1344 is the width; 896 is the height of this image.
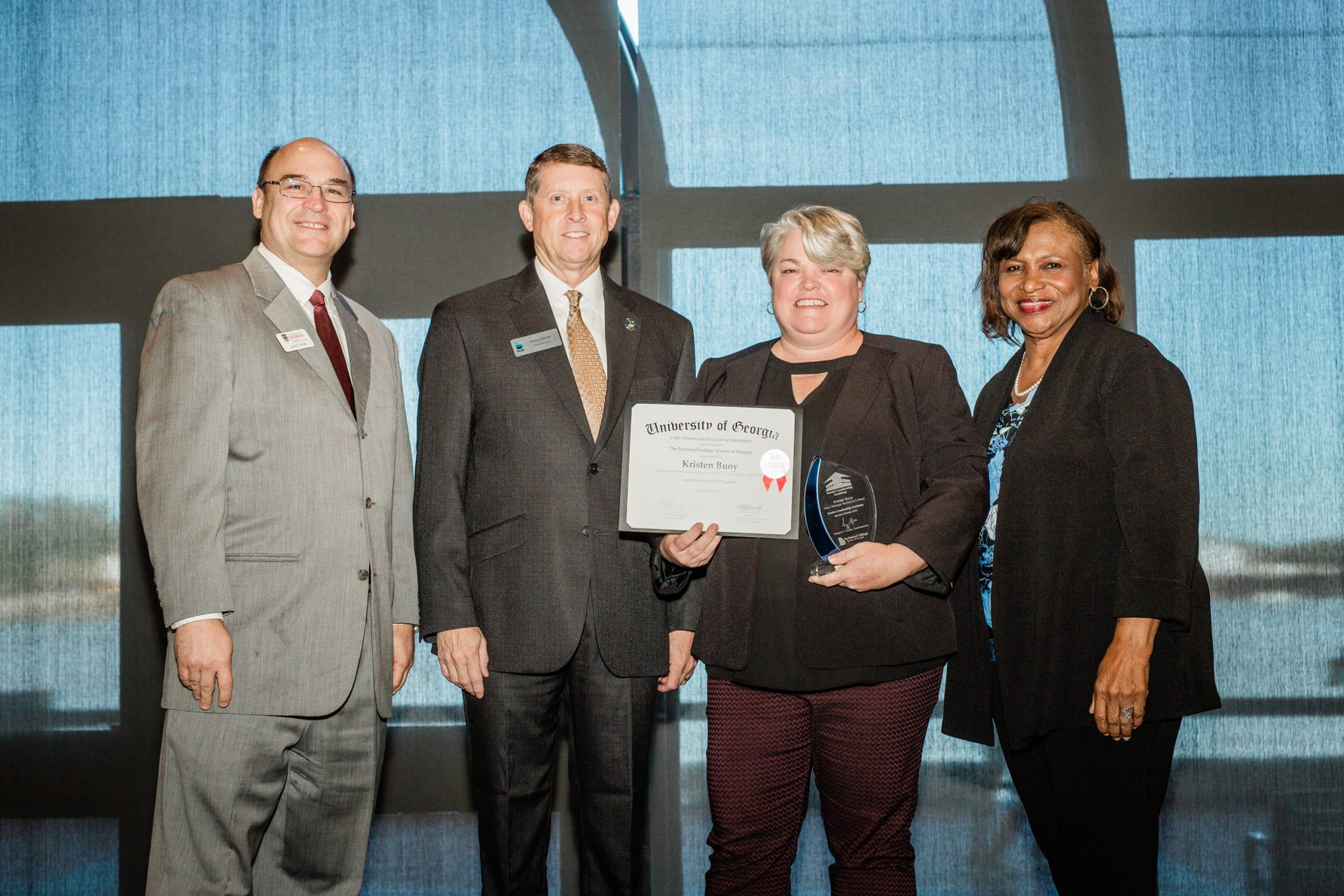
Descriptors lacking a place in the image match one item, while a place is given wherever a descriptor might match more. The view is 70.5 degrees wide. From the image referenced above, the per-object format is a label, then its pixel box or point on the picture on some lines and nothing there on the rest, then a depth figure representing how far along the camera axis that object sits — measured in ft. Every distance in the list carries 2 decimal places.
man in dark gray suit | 7.07
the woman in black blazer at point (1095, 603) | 6.60
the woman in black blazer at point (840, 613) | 6.56
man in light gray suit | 6.52
